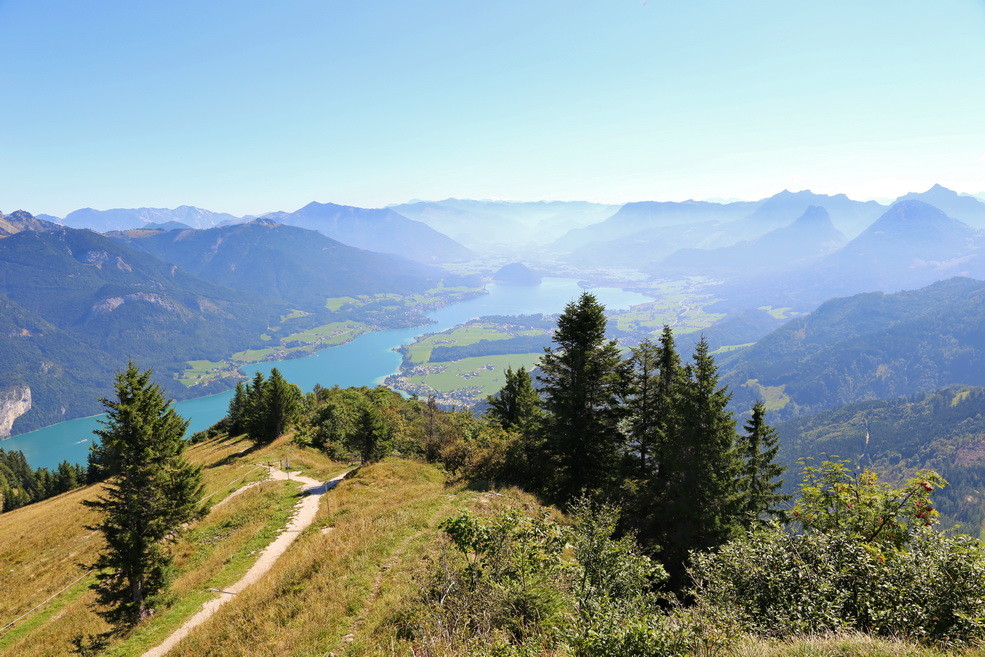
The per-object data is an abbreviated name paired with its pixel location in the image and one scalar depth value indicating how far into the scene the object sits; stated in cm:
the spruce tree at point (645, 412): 2777
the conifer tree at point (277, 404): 5306
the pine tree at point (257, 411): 5369
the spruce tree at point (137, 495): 1752
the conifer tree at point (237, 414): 6751
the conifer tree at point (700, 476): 2300
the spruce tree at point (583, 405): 2369
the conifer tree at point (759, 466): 2906
